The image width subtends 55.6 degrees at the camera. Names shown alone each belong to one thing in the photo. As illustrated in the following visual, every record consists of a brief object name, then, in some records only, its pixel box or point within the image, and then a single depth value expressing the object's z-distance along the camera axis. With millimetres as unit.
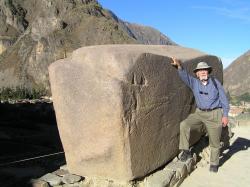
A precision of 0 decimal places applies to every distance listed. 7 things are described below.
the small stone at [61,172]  3123
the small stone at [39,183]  2866
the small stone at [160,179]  2881
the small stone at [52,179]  2936
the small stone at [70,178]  2975
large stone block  2758
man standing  3239
